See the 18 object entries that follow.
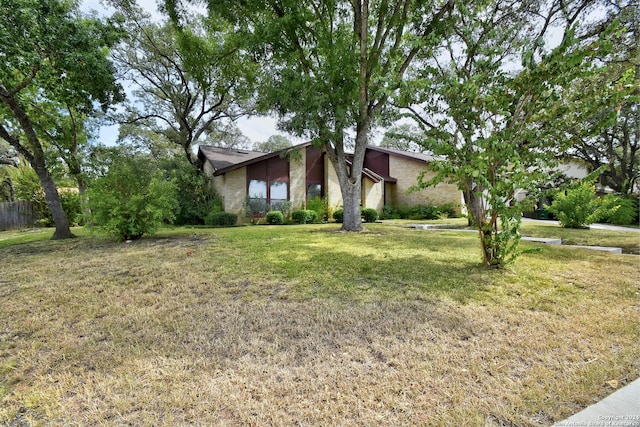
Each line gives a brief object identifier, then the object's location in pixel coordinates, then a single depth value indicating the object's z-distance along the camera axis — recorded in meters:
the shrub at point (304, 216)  15.00
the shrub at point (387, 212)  19.06
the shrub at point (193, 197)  14.66
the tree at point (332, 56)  8.45
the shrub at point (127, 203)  7.32
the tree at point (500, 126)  3.63
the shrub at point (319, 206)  15.89
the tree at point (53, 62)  6.45
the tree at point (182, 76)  12.98
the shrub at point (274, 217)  14.55
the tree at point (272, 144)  37.62
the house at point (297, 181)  14.93
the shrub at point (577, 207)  9.67
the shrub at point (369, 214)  15.61
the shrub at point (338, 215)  16.08
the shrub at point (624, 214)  13.05
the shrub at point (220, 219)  13.52
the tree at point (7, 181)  17.84
